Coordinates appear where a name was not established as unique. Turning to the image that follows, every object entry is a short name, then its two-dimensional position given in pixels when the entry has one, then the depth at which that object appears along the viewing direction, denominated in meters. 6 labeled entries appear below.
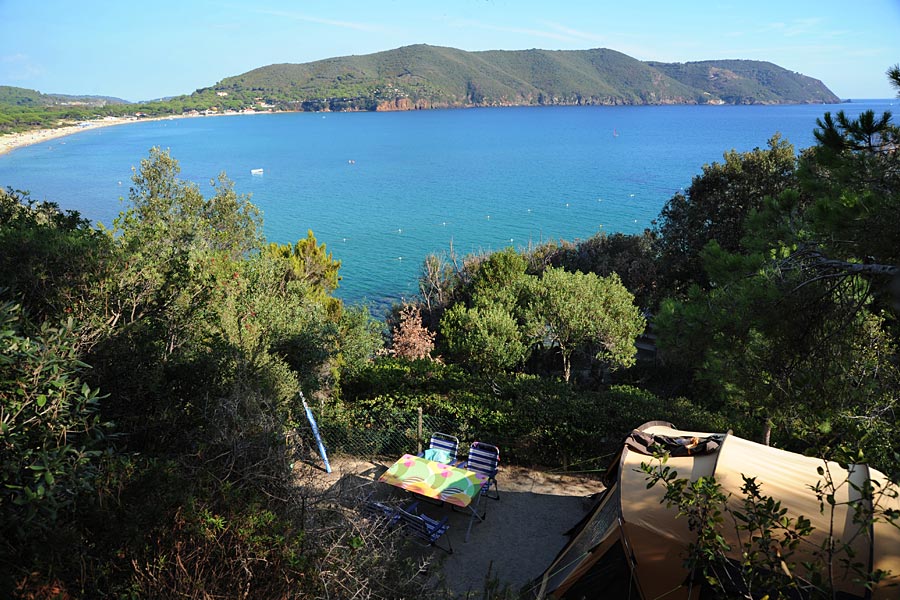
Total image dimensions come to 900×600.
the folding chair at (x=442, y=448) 9.55
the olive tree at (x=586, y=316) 16.81
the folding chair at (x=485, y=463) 9.30
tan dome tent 5.29
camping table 8.25
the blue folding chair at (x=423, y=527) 7.87
